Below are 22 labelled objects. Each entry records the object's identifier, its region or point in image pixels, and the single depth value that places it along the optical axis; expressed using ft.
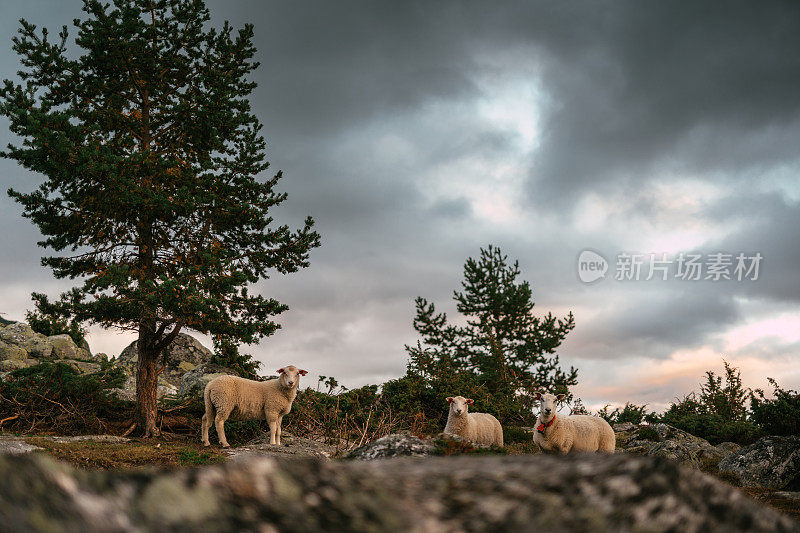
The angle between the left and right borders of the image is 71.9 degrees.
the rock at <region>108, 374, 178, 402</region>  84.47
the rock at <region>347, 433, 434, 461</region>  22.75
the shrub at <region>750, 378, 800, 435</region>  61.72
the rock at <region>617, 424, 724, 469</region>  57.21
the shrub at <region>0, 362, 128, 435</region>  67.00
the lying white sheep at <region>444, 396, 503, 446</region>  52.65
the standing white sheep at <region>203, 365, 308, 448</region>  59.57
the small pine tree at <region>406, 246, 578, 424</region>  113.19
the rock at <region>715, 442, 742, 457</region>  72.64
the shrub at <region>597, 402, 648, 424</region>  103.84
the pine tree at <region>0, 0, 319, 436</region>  65.16
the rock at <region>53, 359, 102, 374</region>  97.23
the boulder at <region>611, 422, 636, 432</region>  97.05
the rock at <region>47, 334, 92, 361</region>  128.16
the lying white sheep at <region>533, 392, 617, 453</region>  48.62
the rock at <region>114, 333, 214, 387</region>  118.32
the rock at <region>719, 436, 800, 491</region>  50.06
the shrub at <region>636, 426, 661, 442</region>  74.57
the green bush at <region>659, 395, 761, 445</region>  79.36
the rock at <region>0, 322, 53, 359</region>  127.85
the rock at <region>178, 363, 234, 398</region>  84.19
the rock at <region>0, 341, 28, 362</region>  120.79
